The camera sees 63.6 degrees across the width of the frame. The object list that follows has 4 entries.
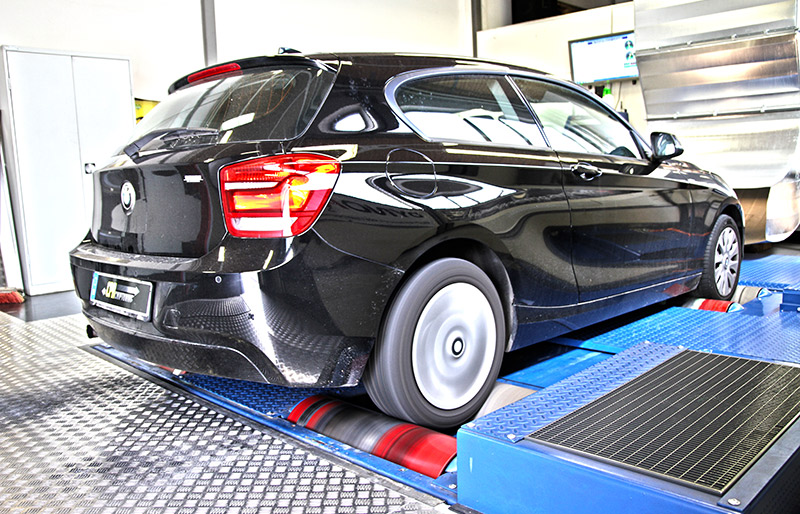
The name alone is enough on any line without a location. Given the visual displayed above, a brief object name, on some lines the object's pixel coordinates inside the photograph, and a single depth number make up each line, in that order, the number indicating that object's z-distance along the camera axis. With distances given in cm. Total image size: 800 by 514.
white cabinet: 633
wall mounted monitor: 987
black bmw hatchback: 189
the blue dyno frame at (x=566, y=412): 142
